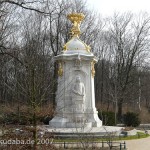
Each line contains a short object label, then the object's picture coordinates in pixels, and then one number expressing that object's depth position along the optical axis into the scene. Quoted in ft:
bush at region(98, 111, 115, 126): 98.16
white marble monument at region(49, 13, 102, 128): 78.18
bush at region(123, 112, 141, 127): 109.09
